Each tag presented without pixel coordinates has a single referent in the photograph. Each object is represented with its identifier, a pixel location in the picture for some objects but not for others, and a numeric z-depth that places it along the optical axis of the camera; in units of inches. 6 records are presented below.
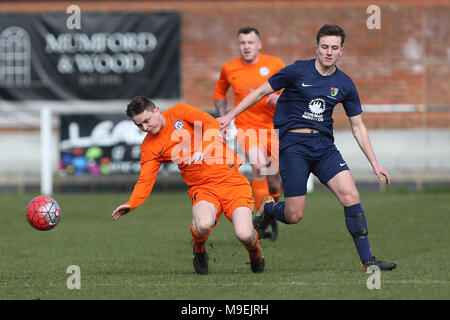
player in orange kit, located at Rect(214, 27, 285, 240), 782.5
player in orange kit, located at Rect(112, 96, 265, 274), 576.1
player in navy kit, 578.2
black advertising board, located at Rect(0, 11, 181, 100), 1450.5
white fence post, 1315.2
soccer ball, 583.8
